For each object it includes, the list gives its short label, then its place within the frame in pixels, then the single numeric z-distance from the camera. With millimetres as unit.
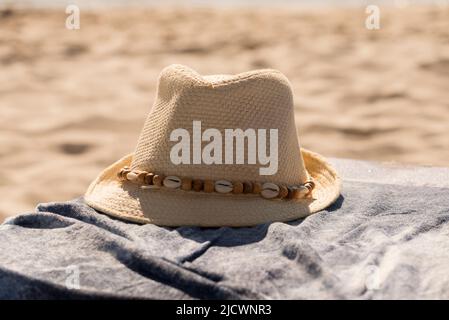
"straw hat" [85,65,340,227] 1243
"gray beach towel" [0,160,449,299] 1112
